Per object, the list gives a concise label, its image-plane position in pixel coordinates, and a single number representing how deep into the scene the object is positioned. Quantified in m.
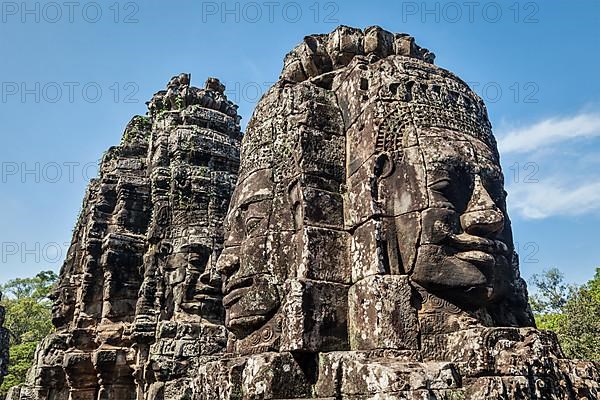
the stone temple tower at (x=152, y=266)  10.96
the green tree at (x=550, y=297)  33.14
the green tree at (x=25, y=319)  28.61
